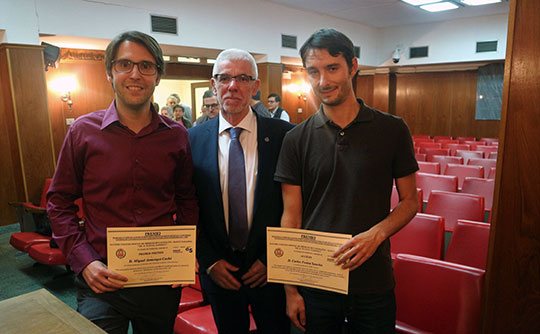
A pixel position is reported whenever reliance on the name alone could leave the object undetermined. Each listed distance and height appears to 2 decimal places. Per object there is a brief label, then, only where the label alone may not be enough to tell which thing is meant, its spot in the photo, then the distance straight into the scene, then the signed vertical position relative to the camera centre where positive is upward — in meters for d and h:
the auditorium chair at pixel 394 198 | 3.51 -0.82
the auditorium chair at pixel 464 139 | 9.87 -0.73
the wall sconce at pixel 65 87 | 6.91 +0.68
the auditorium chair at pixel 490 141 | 9.34 -0.75
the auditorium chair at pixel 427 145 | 8.12 -0.69
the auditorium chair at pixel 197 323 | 1.87 -1.09
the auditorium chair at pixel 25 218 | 3.91 -1.04
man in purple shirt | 1.33 -0.24
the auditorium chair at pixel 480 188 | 3.85 -0.80
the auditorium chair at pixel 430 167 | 4.95 -0.73
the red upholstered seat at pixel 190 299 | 2.18 -1.13
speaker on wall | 5.72 +1.09
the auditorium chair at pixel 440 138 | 10.11 -0.71
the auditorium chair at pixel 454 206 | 3.04 -0.81
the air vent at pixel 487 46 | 10.06 +1.87
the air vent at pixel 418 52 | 11.03 +1.93
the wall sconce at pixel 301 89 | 12.18 +0.95
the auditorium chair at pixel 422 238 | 2.43 -0.85
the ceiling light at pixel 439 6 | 8.67 +2.64
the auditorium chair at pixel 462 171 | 4.72 -0.76
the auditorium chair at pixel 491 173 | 4.81 -0.80
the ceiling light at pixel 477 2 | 8.43 +2.62
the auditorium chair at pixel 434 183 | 4.02 -0.78
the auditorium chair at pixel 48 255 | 3.22 -1.19
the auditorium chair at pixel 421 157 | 6.21 -0.73
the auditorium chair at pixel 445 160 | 5.72 -0.73
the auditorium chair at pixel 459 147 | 7.82 -0.72
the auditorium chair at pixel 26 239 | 3.53 -1.16
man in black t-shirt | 1.25 -0.24
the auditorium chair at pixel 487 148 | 7.44 -0.74
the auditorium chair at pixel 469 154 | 6.41 -0.73
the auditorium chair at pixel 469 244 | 2.24 -0.82
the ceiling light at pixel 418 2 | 8.41 +2.64
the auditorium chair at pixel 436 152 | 6.82 -0.71
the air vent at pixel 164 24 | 6.80 +1.83
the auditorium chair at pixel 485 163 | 5.38 -0.75
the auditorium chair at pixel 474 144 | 8.05 -0.73
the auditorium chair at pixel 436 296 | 1.64 -0.86
